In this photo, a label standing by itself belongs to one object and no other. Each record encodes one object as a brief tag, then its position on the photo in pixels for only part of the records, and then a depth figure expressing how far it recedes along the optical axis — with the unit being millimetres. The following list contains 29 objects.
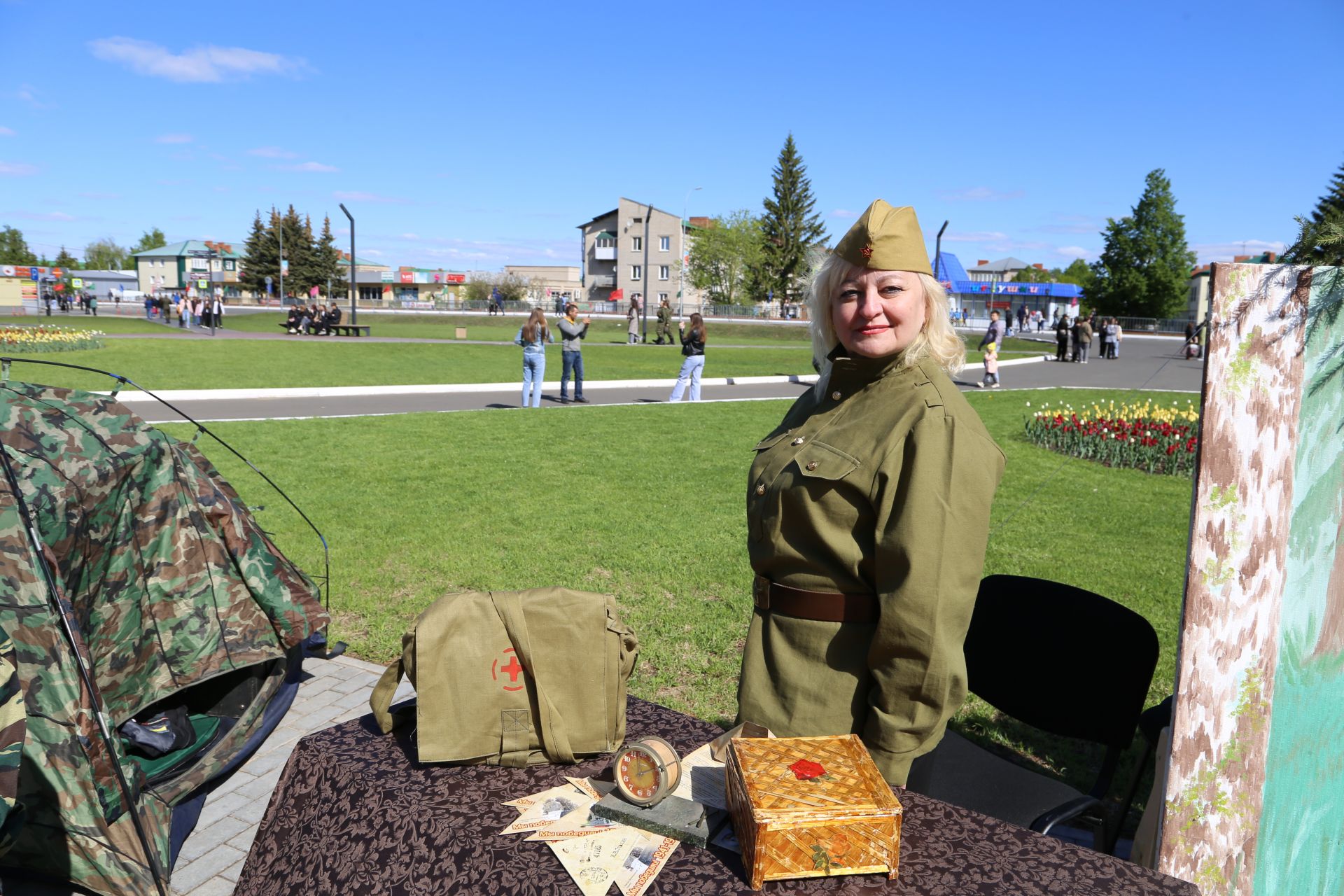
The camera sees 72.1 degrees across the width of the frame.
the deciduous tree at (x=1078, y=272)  121000
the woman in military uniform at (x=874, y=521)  1938
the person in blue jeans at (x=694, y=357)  16344
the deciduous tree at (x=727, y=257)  73625
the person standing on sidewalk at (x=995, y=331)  23484
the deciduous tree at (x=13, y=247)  94250
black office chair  2949
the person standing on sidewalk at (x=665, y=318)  35031
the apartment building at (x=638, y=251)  89125
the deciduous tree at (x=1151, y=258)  61219
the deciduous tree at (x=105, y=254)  123938
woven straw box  1575
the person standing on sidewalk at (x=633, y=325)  36312
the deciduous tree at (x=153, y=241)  124500
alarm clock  1781
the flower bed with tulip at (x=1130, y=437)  10688
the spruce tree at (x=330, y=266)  79000
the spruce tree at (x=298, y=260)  77250
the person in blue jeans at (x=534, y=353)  14641
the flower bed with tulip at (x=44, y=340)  24000
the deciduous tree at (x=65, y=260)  118438
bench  36438
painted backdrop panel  2020
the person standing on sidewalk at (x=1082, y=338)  30266
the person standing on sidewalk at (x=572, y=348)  15922
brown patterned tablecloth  1635
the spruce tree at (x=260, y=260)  76875
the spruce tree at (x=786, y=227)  76250
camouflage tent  2965
